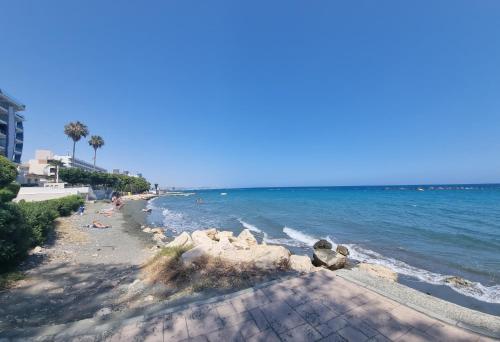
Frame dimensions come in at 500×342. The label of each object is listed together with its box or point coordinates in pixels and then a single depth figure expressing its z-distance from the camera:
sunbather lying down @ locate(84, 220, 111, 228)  19.28
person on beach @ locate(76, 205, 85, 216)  25.86
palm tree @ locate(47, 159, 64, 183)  63.73
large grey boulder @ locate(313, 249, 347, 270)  10.04
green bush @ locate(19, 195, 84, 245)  10.93
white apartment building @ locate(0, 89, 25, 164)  48.97
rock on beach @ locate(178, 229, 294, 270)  7.57
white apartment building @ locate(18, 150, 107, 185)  49.85
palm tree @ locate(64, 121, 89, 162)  59.87
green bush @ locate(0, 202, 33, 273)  7.90
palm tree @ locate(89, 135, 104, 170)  70.56
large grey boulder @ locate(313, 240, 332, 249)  12.72
